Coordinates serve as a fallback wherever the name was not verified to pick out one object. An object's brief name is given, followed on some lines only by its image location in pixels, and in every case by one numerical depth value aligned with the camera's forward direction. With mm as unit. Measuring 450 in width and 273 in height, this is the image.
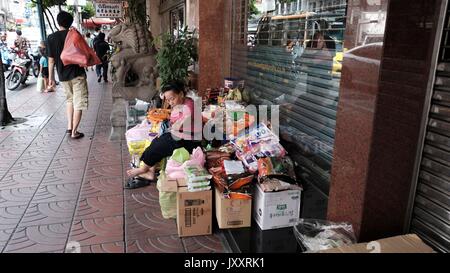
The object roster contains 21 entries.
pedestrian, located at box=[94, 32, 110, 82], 13072
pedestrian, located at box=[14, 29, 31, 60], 13652
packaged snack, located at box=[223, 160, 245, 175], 3137
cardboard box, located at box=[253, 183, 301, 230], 3008
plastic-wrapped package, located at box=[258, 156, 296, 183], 3027
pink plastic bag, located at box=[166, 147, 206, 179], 3301
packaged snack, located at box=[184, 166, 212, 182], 3113
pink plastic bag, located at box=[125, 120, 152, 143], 4402
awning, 32184
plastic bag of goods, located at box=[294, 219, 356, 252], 2221
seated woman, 3781
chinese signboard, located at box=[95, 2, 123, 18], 13578
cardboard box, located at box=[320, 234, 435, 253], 1870
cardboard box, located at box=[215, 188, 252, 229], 3096
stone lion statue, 5855
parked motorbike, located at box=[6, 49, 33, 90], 11055
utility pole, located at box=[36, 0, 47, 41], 13525
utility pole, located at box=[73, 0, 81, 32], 19581
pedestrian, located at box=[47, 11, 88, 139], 5750
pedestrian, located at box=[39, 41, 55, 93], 10586
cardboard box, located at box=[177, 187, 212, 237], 3105
